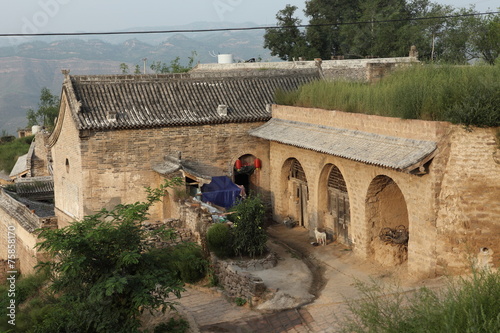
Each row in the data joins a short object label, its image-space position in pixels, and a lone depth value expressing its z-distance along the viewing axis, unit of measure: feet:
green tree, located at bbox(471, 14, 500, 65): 130.41
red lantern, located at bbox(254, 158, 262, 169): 76.18
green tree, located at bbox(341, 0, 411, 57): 151.68
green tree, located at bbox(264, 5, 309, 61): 175.32
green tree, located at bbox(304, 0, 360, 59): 172.45
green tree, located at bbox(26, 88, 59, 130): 186.80
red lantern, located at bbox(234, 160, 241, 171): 76.23
